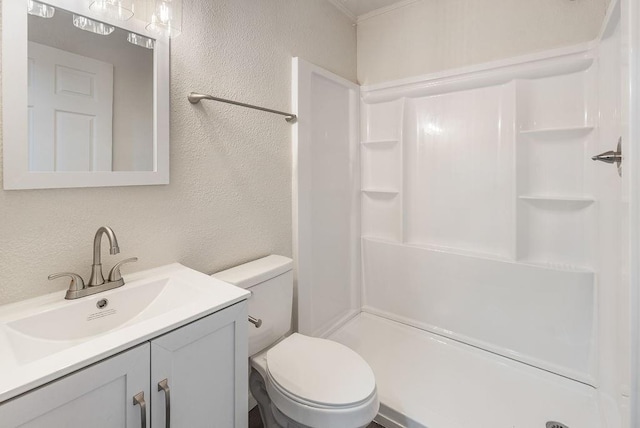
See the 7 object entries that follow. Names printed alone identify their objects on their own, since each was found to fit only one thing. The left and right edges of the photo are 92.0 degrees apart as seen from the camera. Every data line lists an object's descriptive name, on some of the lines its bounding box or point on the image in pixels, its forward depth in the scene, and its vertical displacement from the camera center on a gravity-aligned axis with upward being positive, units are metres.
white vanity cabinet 0.63 -0.41
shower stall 1.52 -0.12
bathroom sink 0.81 -0.31
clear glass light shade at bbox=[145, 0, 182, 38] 1.15 +0.75
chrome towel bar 1.30 +0.51
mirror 0.90 +0.39
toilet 1.09 -0.63
